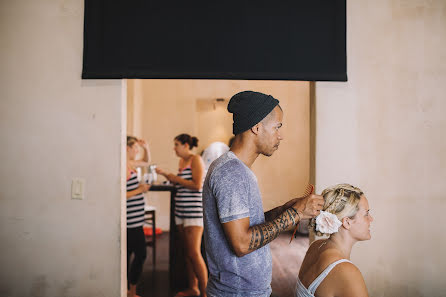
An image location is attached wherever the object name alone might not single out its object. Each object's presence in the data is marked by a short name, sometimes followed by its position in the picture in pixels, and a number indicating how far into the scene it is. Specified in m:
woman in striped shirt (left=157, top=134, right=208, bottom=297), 3.33
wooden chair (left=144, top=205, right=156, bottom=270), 4.42
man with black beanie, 1.35
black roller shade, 2.21
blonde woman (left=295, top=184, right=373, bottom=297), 1.42
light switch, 2.28
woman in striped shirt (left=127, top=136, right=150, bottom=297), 3.16
